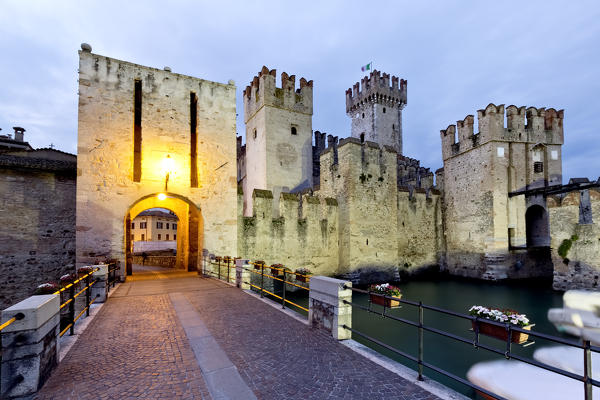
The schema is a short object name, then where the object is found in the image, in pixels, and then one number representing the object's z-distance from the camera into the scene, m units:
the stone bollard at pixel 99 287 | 8.09
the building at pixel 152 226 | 44.19
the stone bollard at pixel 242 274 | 10.23
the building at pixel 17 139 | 20.58
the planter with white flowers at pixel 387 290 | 9.52
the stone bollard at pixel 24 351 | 3.26
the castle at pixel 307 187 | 12.68
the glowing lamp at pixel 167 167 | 13.39
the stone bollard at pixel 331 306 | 5.28
